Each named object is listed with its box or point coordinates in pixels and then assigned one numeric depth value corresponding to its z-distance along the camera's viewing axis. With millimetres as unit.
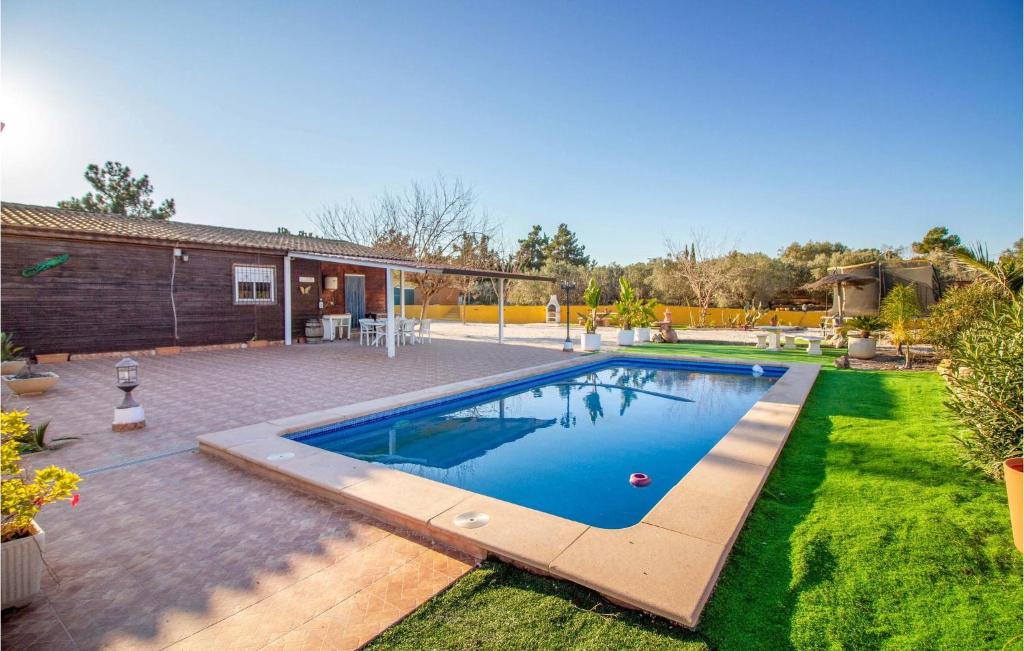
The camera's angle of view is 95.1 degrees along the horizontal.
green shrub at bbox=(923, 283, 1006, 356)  8391
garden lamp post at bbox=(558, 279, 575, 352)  13500
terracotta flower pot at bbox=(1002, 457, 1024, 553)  2670
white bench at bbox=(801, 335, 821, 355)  12555
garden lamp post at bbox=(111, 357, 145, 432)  5383
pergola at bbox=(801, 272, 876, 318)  14656
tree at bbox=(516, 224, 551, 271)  42806
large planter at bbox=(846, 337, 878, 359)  11650
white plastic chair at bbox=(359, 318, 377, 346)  14305
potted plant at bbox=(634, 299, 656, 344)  15732
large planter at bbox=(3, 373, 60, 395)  7074
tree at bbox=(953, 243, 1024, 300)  6684
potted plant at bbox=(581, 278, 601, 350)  13648
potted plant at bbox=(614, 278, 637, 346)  15970
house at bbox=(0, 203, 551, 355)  10234
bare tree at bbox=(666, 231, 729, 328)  25703
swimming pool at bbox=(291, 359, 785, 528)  4719
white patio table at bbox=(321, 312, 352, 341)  15078
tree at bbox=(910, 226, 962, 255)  32625
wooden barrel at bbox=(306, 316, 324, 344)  14734
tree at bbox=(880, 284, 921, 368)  10734
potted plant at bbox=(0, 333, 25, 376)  8266
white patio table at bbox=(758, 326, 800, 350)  13912
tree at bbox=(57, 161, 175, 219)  31344
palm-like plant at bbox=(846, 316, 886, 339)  12469
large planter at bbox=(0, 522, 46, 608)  2252
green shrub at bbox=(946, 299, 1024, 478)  3516
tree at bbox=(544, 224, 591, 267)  43688
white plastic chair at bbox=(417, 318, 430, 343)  15828
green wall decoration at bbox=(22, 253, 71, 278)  10102
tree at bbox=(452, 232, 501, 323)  23391
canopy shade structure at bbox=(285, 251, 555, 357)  11555
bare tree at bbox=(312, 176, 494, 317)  22109
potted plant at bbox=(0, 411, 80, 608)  2262
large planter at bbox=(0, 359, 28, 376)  8234
